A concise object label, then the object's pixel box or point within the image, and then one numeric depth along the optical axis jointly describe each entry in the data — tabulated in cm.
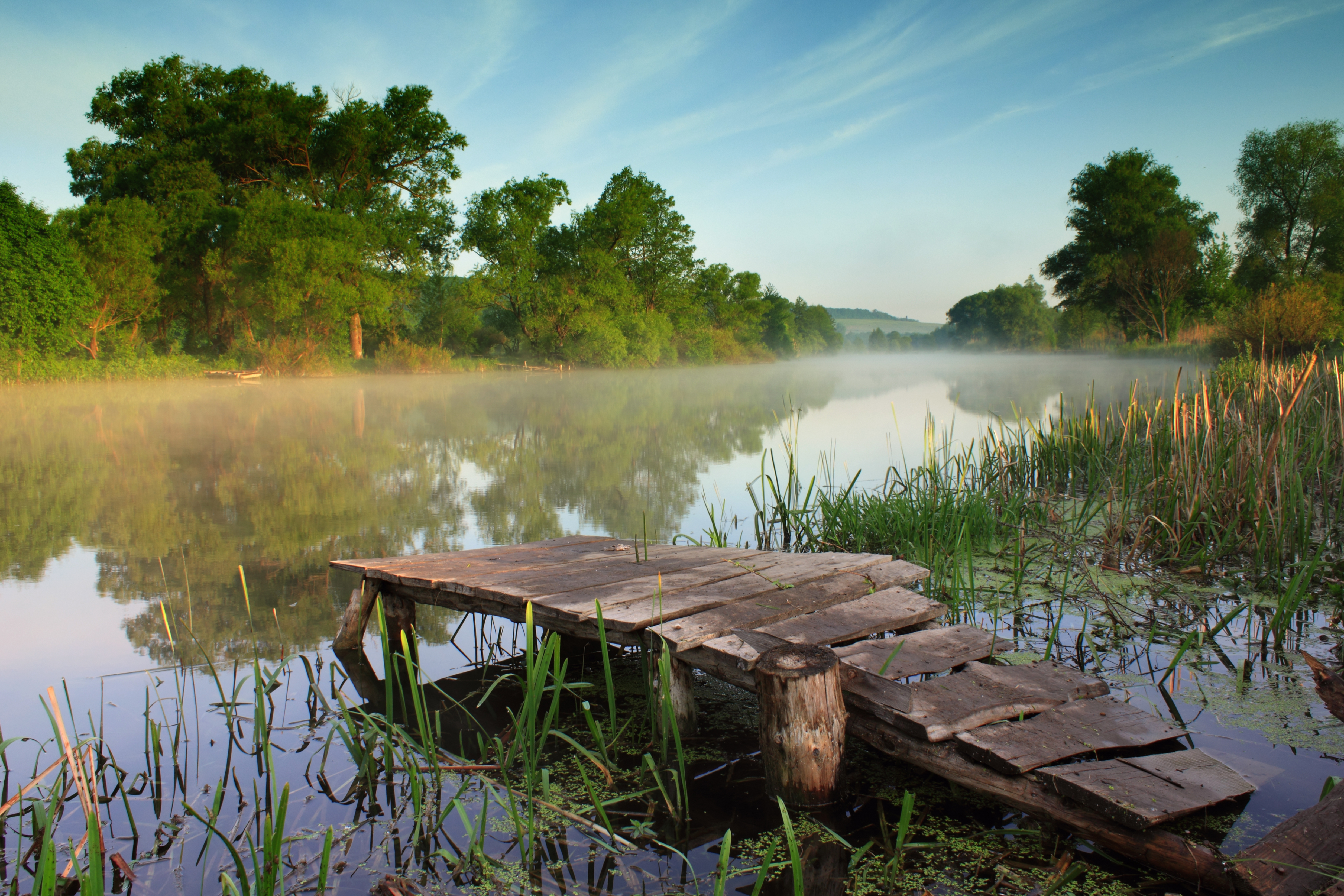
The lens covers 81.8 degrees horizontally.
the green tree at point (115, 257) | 2469
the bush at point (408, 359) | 3269
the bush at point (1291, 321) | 1606
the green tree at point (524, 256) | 3578
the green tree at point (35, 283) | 2091
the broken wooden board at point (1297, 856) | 157
